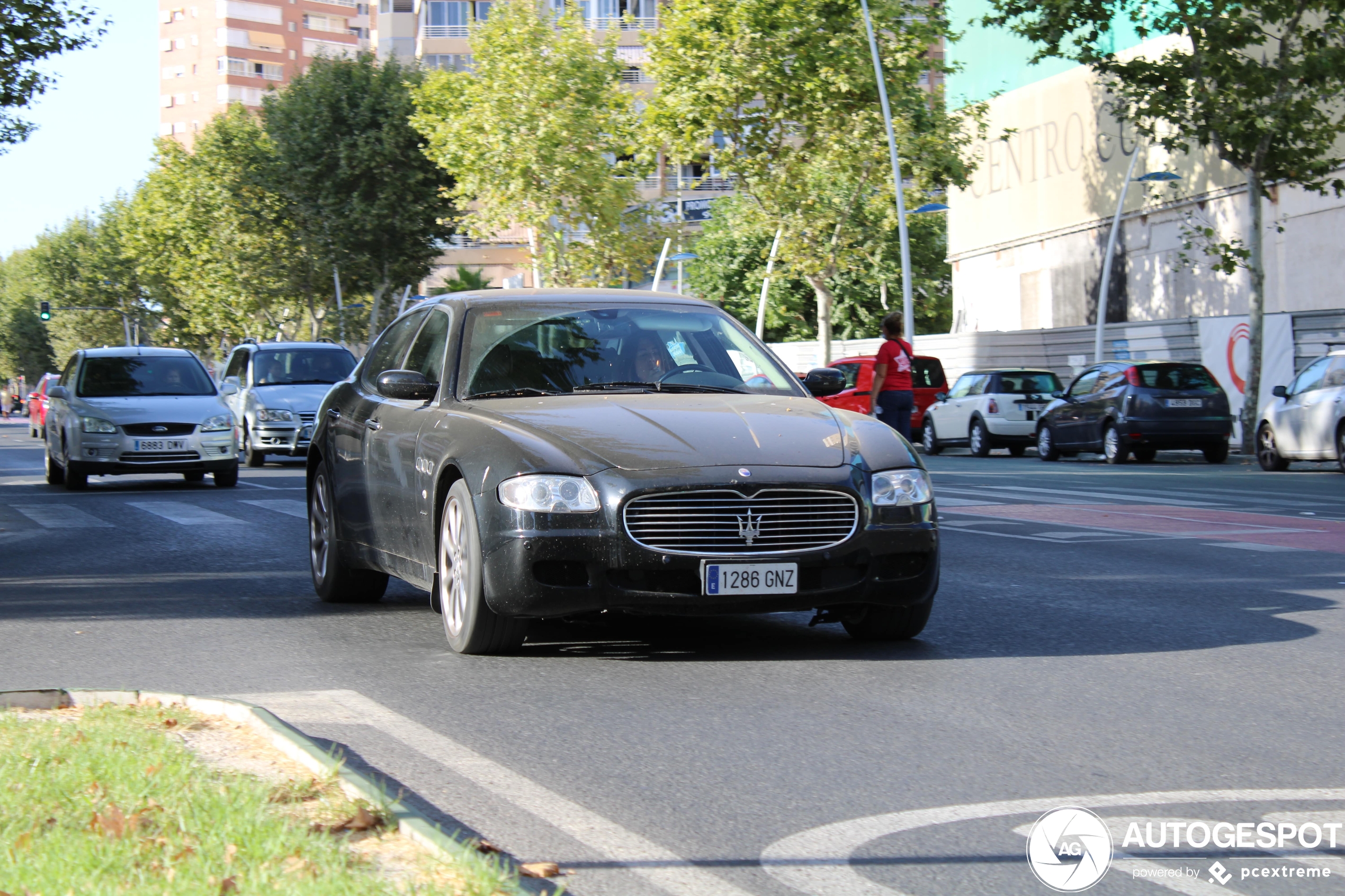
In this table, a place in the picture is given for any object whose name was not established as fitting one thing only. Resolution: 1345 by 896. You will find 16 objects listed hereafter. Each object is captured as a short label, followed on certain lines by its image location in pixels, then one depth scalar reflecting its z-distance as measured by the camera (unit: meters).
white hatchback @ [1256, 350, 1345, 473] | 22.83
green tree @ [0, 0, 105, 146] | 26.95
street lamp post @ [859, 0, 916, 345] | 38.66
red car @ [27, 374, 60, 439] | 38.97
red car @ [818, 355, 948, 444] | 33.19
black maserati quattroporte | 6.86
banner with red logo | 29.95
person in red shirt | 18.72
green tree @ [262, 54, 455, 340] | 60.59
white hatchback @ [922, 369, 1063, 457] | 32.16
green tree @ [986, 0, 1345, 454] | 28.02
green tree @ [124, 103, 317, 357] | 67.81
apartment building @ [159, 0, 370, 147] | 130.88
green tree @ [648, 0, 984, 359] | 44.22
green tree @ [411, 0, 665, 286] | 54.53
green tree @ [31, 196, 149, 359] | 102.50
